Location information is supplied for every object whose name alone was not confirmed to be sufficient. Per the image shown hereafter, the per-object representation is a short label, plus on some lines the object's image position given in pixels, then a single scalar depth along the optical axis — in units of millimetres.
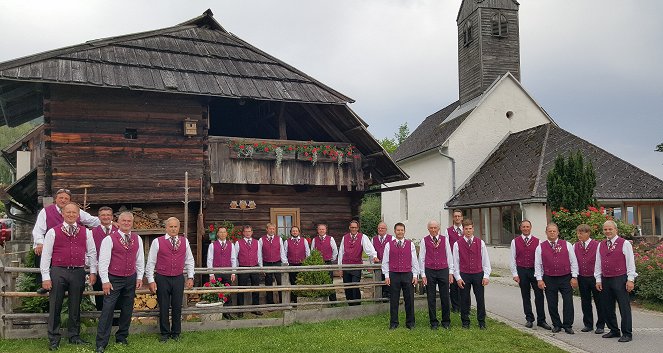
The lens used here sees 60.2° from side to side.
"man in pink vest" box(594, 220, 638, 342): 8773
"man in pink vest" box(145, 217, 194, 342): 8406
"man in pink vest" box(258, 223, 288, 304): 11930
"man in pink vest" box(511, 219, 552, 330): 9742
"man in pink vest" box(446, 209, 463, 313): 10516
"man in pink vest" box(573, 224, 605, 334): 9258
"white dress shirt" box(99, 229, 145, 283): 7812
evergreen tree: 17438
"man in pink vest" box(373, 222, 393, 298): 11266
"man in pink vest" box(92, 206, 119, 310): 8133
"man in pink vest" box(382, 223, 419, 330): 9586
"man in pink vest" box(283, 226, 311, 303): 12102
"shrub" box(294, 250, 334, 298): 10711
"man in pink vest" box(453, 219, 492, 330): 9547
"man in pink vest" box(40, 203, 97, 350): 7680
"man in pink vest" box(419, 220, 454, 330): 9617
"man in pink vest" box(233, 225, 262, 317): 11617
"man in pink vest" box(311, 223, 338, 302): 12461
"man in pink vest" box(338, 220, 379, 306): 11602
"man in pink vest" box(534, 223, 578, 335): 9383
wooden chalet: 12609
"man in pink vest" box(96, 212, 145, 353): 7793
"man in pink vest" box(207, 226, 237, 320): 11414
